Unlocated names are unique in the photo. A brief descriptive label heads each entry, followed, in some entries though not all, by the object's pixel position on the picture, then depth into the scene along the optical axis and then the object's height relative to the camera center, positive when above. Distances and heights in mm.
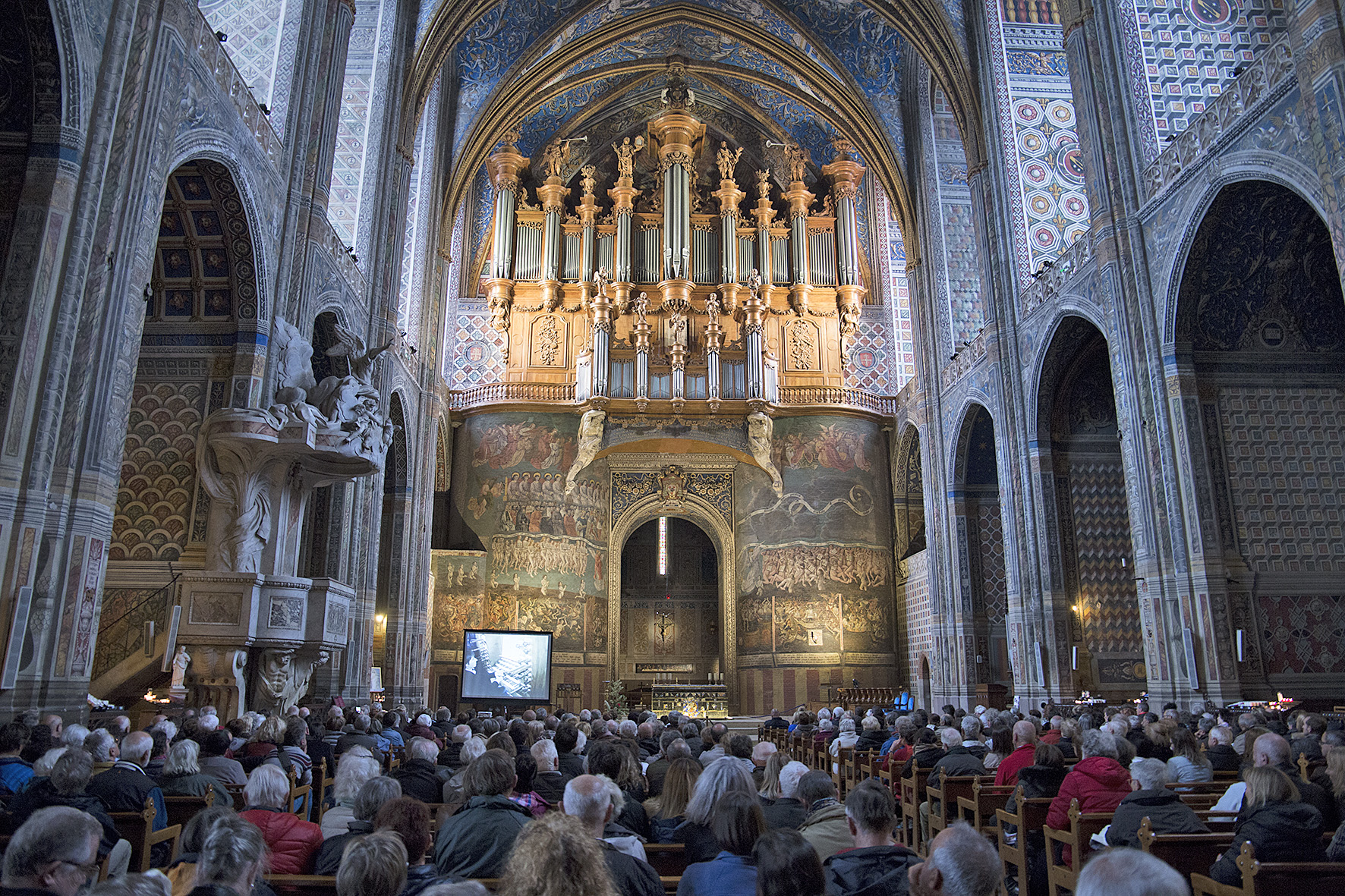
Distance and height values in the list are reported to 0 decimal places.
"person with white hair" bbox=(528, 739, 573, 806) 5656 -561
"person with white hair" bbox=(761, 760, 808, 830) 4699 -640
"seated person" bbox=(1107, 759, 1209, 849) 4310 -604
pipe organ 24969 +10969
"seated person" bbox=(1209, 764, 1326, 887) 3826 -598
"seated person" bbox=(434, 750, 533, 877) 3631 -592
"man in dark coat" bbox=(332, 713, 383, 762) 7879 -496
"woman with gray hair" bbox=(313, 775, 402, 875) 3877 -551
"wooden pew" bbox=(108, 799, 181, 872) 4430 -717
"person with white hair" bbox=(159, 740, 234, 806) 5250 -515
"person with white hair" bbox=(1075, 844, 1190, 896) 2119 -434
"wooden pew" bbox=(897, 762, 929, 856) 7245 -956
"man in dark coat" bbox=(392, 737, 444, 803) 5785 -567
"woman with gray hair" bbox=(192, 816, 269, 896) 2910 -538
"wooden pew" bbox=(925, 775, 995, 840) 6527 -776
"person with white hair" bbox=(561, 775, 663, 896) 3945 -501
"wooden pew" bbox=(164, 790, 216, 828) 5059 -661
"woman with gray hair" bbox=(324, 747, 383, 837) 5371 -540
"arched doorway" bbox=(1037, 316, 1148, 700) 16203 +2821
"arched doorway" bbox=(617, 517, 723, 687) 28797 +2379
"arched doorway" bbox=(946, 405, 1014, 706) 20266 +2739
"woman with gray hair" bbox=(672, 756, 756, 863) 4055 -517
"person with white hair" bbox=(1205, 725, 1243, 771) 7008 -538
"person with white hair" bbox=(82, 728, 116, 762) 6094 -399
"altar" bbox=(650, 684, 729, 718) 23953 -398
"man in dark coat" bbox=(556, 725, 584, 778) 7035 -482
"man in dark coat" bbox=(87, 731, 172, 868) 4703 -532
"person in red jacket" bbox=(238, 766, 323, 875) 4012 -639
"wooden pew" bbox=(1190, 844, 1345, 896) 3354 -688
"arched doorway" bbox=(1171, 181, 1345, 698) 11875 +3314
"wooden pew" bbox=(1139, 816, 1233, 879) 4082 -709
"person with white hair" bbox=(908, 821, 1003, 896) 2725 -530
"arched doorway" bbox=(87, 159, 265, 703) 11125 +3521
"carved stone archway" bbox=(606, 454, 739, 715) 25172 +4672
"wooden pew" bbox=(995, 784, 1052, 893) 5387 -783
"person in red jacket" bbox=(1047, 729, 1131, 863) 5211 -577
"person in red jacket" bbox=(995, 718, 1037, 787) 6422 -538
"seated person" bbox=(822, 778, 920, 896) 3125 -593
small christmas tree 22719 -345
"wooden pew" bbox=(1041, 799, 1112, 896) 4582 -818
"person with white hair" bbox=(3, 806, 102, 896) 2729 -484
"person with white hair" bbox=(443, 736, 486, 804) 5191 -539
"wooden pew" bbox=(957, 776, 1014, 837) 6031 -764
